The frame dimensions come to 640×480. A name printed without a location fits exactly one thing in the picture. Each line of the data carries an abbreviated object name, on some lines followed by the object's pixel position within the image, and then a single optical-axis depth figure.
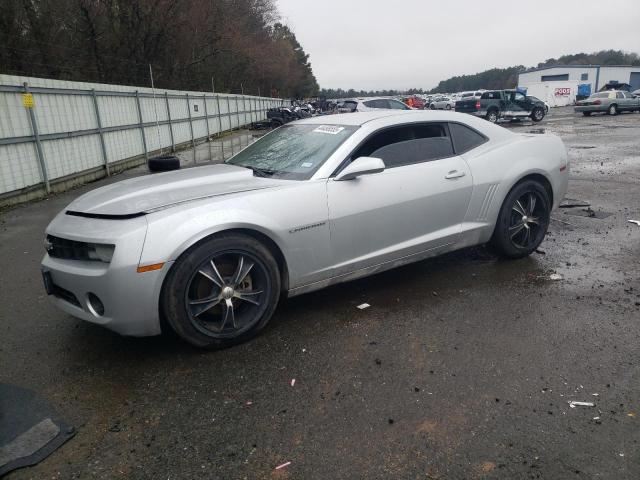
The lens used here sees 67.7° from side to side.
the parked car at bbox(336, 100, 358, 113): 22.51
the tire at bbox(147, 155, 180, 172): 5.40
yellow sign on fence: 8.95
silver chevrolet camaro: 2.97
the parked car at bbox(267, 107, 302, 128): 32.81
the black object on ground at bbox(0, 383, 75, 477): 2.31
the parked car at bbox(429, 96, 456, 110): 43.57
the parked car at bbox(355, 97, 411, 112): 20.11
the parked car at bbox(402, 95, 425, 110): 40.41
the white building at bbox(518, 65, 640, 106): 54.66
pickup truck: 26.55
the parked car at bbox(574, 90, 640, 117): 30.84
